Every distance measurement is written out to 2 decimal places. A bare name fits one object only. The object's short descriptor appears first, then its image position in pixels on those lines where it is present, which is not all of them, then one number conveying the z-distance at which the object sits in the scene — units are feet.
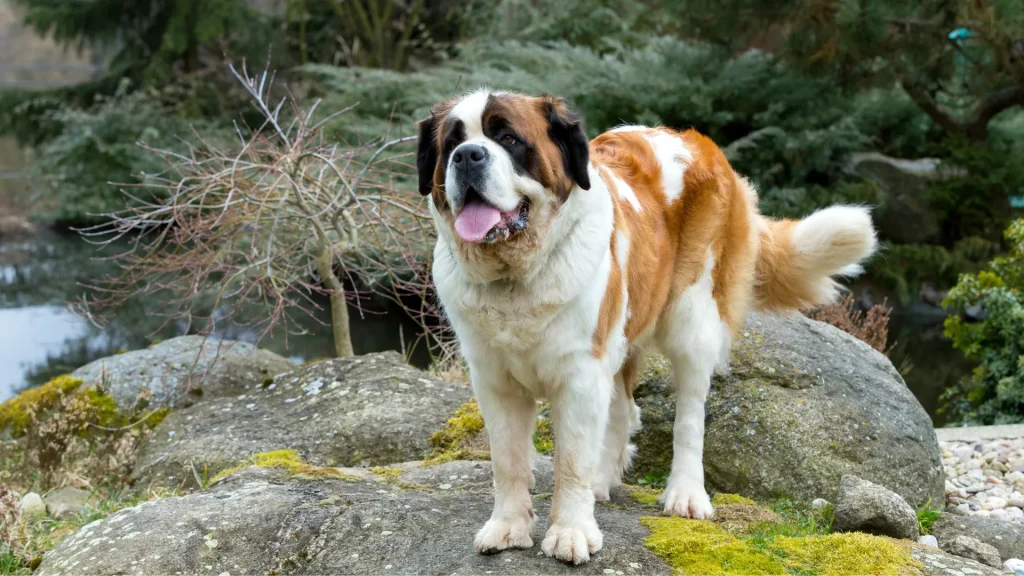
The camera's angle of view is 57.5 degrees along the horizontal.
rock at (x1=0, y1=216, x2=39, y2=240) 66.54
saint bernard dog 10.32
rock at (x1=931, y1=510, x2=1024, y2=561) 13.74
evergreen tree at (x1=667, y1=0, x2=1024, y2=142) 34.58
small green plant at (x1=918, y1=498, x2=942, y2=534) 14.34
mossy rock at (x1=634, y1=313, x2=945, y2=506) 15.01
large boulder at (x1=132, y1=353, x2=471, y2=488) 17.24
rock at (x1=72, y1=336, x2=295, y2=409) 21.48
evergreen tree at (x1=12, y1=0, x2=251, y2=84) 59.26
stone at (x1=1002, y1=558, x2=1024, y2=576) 13.00
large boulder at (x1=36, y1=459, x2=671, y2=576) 10.78
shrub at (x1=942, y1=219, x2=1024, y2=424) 22.15
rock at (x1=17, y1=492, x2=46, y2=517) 16.97
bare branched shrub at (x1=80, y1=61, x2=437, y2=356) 19.65
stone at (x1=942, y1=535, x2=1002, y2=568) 12.70
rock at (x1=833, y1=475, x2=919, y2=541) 12.49
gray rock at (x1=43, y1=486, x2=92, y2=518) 17.53
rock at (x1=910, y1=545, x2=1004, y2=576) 10.85
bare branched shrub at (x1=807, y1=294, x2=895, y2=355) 25.64
